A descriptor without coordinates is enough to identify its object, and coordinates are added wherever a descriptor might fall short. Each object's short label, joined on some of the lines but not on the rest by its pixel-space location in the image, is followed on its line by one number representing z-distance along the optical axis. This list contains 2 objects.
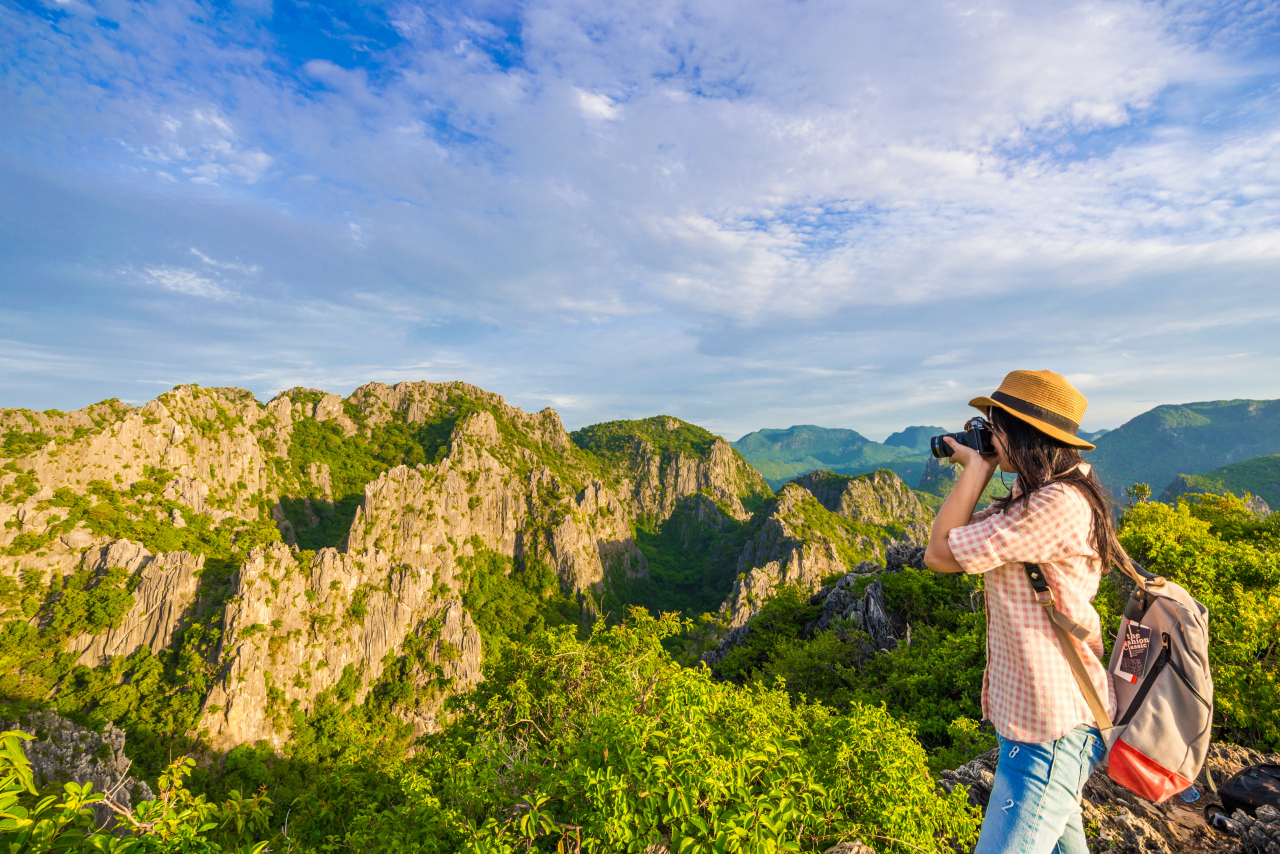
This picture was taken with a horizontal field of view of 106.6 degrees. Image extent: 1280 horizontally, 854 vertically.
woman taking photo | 3.07
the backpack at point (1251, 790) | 6.35
